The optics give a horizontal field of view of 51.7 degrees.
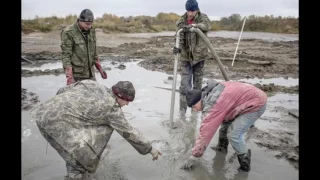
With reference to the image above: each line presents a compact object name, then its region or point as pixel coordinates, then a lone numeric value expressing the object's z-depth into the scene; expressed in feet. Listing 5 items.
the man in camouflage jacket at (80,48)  16.33
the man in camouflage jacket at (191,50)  18.42
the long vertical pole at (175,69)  18.07
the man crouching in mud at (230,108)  11.90
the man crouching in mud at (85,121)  10.53
